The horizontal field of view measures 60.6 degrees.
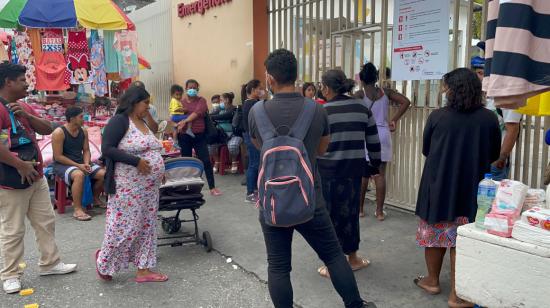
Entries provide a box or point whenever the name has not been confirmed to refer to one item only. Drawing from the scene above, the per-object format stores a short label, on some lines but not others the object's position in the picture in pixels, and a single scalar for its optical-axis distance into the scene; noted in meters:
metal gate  4.76
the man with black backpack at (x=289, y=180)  2.73
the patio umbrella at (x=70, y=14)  7.25
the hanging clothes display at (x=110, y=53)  8.47
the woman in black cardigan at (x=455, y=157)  3.32
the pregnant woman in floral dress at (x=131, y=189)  3.94
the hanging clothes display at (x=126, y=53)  8.70
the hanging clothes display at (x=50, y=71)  7.84
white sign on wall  5.27
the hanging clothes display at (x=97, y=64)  8.33
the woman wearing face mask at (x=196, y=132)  7.16
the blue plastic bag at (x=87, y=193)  6.52
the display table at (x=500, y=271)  2.26
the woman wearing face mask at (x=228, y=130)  8.50
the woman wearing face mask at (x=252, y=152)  6.52
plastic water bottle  2.75
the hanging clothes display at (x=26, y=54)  7.77
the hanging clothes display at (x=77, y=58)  8.08
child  7.68
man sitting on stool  6.33
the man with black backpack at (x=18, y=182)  3.80
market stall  7.34
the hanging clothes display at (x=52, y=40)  7.83
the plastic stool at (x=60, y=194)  6.54
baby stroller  4.66
